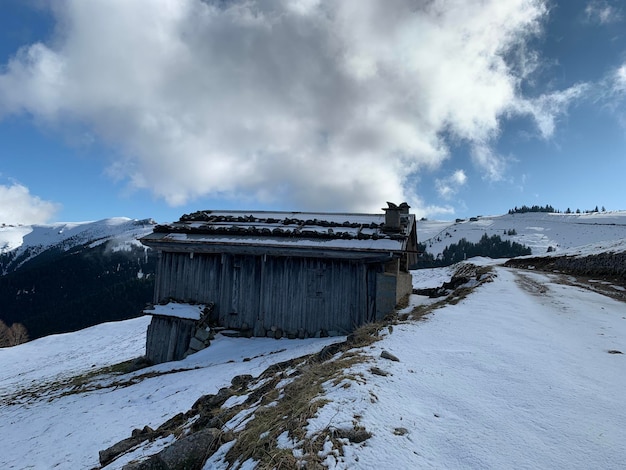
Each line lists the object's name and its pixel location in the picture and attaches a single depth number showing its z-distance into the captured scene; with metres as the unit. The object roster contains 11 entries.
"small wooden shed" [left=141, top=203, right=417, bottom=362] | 13.04
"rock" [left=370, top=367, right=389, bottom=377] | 4.55
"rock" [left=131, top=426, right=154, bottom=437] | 6.18
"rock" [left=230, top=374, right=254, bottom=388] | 7.25
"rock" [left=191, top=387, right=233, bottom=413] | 6.03
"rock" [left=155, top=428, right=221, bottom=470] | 3.64
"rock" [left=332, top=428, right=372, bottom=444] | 3.05
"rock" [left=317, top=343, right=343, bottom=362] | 6.53
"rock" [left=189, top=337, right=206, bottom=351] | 13.17
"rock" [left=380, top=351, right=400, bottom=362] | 5.18
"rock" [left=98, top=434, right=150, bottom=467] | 5.52
